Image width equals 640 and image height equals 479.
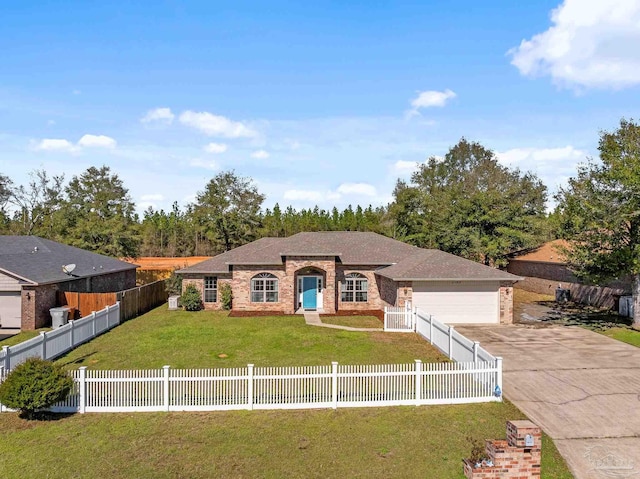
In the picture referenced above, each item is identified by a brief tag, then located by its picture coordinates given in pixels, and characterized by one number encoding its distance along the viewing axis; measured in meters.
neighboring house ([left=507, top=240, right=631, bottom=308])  29.48
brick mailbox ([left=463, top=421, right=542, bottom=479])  7.66
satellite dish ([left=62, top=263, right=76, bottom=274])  24.25
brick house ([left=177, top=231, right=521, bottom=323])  23.27
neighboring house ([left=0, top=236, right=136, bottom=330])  21.33
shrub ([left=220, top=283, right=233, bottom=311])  27.61
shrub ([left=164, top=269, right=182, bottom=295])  30.50
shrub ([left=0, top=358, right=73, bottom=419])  9.98
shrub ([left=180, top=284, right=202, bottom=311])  27.22
